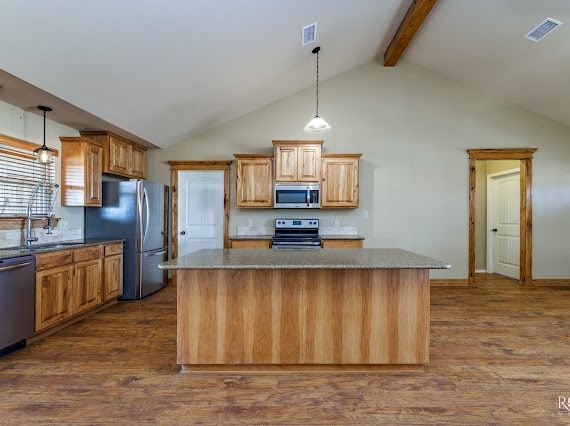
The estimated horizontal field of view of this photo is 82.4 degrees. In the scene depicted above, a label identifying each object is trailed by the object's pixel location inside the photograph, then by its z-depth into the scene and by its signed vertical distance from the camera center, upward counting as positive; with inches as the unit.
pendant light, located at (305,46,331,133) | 143.8 +40.2
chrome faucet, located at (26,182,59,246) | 133.0 -1.8
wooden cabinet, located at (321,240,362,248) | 189.5 -16.5
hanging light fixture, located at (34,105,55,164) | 129.3 +24.4
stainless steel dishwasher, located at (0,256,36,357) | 101.4 -28.5
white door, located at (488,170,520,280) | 228.7 -4.2
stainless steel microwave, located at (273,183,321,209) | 194.5 +12.2
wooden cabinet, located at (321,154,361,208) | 196.4 +21.0
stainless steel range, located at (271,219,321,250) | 195.8 -8.5
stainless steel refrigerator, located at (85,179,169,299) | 170.9 -4.6
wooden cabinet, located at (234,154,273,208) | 198.1 +20.8
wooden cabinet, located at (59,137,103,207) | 155.1 +20.5
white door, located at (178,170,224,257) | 213.2 +1.2
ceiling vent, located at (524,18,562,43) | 139.7 +83.7
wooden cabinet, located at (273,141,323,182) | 193.6 +32.4
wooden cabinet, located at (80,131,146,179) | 168.9 +33.4
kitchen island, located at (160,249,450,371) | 95.0 -29.6
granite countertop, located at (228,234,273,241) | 191.0 -13.3
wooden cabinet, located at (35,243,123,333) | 116.6 -28.2
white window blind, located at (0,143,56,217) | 126.6 +13.1
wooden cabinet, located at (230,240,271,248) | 188.1 -16.2
